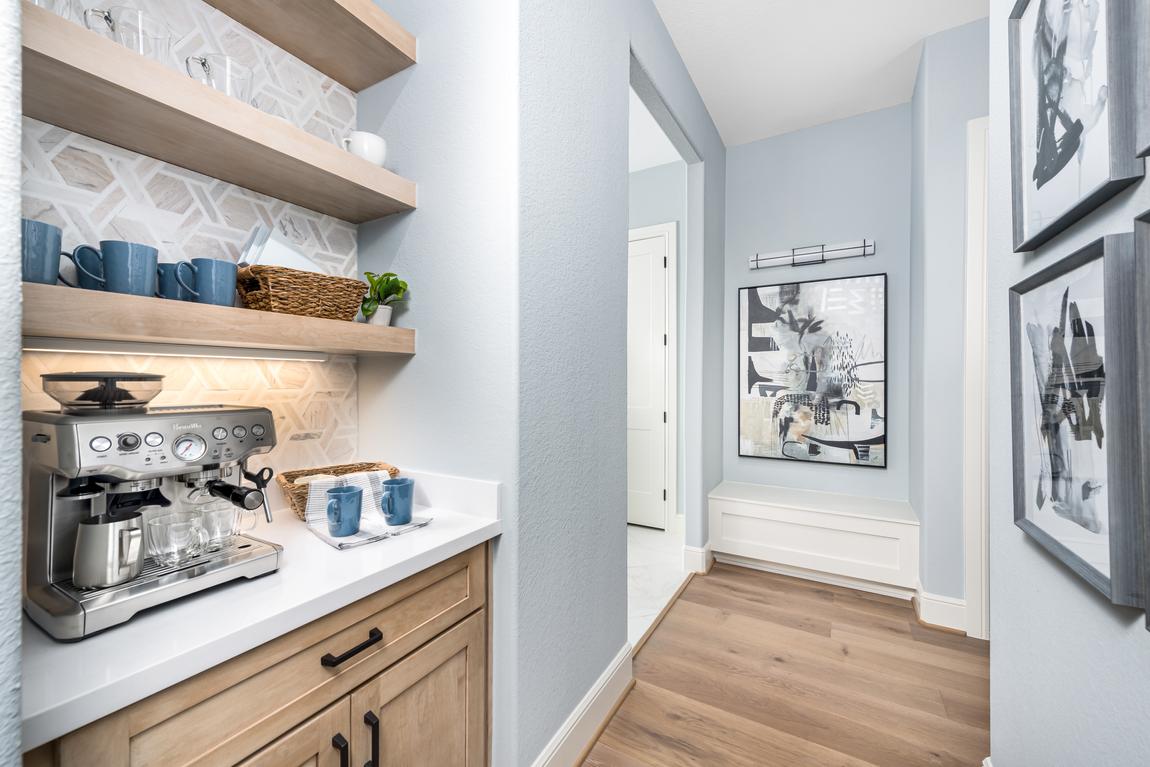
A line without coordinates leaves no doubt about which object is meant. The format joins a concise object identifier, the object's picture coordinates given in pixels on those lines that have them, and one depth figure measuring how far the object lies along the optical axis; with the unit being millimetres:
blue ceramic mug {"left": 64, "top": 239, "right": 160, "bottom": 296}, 890
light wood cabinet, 661
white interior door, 3775
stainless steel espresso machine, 731
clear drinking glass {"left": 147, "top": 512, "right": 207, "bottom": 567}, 854
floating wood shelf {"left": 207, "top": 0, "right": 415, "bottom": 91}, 1200
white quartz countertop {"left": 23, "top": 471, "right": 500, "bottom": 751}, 582
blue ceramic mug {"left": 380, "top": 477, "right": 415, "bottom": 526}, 1190
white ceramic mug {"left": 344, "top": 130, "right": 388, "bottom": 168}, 1341
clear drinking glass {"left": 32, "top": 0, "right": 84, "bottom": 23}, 874
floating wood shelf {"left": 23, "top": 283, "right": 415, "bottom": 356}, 767
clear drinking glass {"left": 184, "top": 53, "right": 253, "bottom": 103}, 1050
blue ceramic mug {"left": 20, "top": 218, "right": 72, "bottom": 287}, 786
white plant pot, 1383
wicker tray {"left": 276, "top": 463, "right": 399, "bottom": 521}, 1234
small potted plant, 1379
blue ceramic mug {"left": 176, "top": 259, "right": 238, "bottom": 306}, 1018
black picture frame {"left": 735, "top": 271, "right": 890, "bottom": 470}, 2898
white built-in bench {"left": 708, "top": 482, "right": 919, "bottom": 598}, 2596
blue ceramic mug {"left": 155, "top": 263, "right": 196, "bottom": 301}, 1011
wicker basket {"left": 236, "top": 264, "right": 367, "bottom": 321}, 1100
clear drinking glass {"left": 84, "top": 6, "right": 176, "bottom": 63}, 952
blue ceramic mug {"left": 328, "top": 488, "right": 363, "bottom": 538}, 1106
